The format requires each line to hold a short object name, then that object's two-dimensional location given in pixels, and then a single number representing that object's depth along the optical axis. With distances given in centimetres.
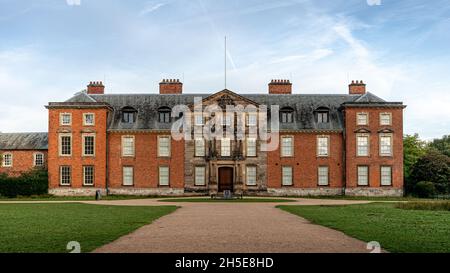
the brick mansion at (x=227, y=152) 4669
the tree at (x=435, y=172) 4612
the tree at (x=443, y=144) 7406
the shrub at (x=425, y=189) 4384
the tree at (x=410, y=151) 5792
